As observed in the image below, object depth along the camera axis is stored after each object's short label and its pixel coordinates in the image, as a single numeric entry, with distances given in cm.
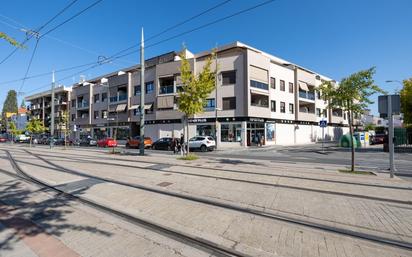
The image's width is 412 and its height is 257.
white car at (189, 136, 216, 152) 2545
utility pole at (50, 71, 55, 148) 3119
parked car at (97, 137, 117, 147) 3500
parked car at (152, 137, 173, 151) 2727
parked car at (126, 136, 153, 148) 3034
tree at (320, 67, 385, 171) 1046
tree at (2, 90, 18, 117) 9995
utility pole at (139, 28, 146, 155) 1839
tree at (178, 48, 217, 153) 1495
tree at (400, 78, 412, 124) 2811
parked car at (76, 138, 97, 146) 3966
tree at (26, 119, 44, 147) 4003
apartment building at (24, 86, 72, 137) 6018
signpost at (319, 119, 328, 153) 2189
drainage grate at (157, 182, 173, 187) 779
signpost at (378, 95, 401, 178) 927
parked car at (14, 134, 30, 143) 6269
